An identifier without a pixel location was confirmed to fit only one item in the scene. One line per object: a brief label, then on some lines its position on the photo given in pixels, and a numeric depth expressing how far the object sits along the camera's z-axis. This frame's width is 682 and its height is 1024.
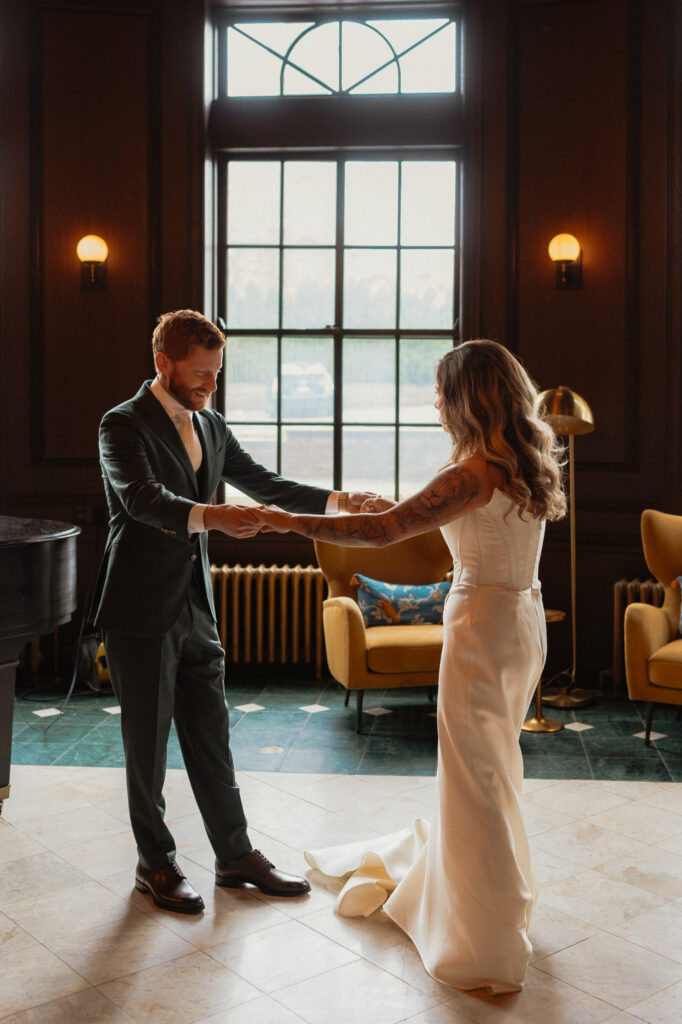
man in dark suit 2.72
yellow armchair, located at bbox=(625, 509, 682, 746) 4.44
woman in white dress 2.40
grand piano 3.17
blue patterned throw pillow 5.02
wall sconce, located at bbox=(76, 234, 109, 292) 5.79
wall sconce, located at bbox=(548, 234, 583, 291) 5.60
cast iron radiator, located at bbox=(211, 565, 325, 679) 5.80
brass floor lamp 5.00
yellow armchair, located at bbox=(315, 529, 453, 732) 4.68
